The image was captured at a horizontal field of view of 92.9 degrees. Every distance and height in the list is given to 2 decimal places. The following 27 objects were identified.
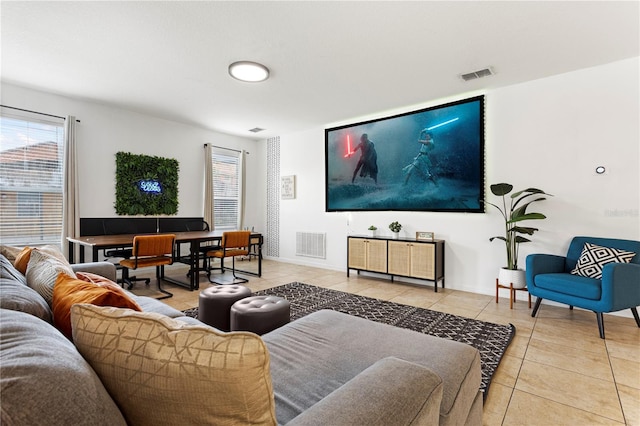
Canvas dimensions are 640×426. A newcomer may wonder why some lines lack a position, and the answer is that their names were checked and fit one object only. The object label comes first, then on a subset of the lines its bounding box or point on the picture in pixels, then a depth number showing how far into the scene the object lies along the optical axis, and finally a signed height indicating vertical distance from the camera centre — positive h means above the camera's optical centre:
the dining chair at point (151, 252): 3.89 -0.52
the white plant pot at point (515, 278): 3.72 -0.77
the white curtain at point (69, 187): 4.63 +0.37
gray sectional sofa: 0.52 -0.54
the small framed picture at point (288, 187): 6.83 +0.59
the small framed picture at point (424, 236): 4.78 -0.34
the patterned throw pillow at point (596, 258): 3.10 -0.45
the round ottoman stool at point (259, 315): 2.32 -0.79
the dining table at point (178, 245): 3.70 -0.41
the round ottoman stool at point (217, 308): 2.73 -0.86
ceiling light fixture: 3.55 +1.72
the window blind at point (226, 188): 6.81 +0.57
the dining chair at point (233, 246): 4.78 -0.54
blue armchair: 2.78 -0.65
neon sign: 5.54 +0.49
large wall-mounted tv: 4.44 +0.88
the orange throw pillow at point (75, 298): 1.02 -0.30
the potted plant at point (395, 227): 5.04 -0.22
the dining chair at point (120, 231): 4.33 -0.32
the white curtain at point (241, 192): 7.13 +0.49
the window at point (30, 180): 4.24 +0.46
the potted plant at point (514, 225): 3.65 -0.14
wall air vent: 6.32 -0.66
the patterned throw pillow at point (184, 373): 0.64 -0.35
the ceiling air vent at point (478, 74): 3.70 +1.76
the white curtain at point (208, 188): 6.44 +0.52
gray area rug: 2.59 -1.13
